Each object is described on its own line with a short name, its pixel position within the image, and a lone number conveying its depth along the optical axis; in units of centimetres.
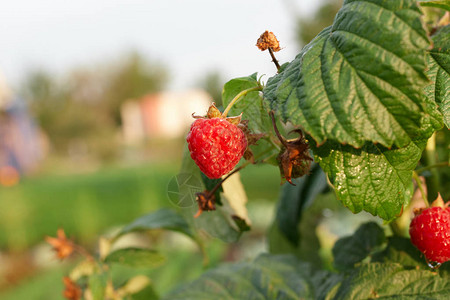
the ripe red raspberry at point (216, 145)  37
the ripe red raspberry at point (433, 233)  42
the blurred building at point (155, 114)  2355
